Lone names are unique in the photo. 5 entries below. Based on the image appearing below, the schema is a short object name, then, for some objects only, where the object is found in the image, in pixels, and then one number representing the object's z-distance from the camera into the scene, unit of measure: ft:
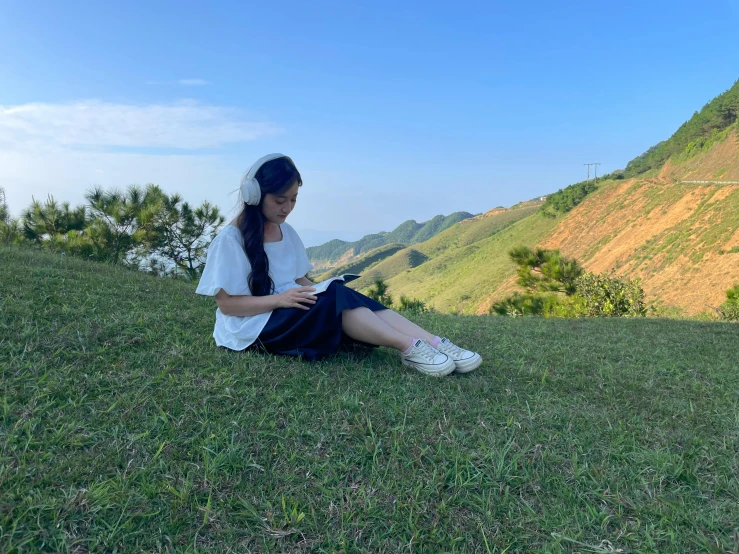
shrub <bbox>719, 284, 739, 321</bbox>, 28.50
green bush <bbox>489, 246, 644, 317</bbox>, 35.19
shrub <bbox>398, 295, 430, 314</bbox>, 39.52
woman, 7.89
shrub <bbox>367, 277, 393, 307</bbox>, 41.81
